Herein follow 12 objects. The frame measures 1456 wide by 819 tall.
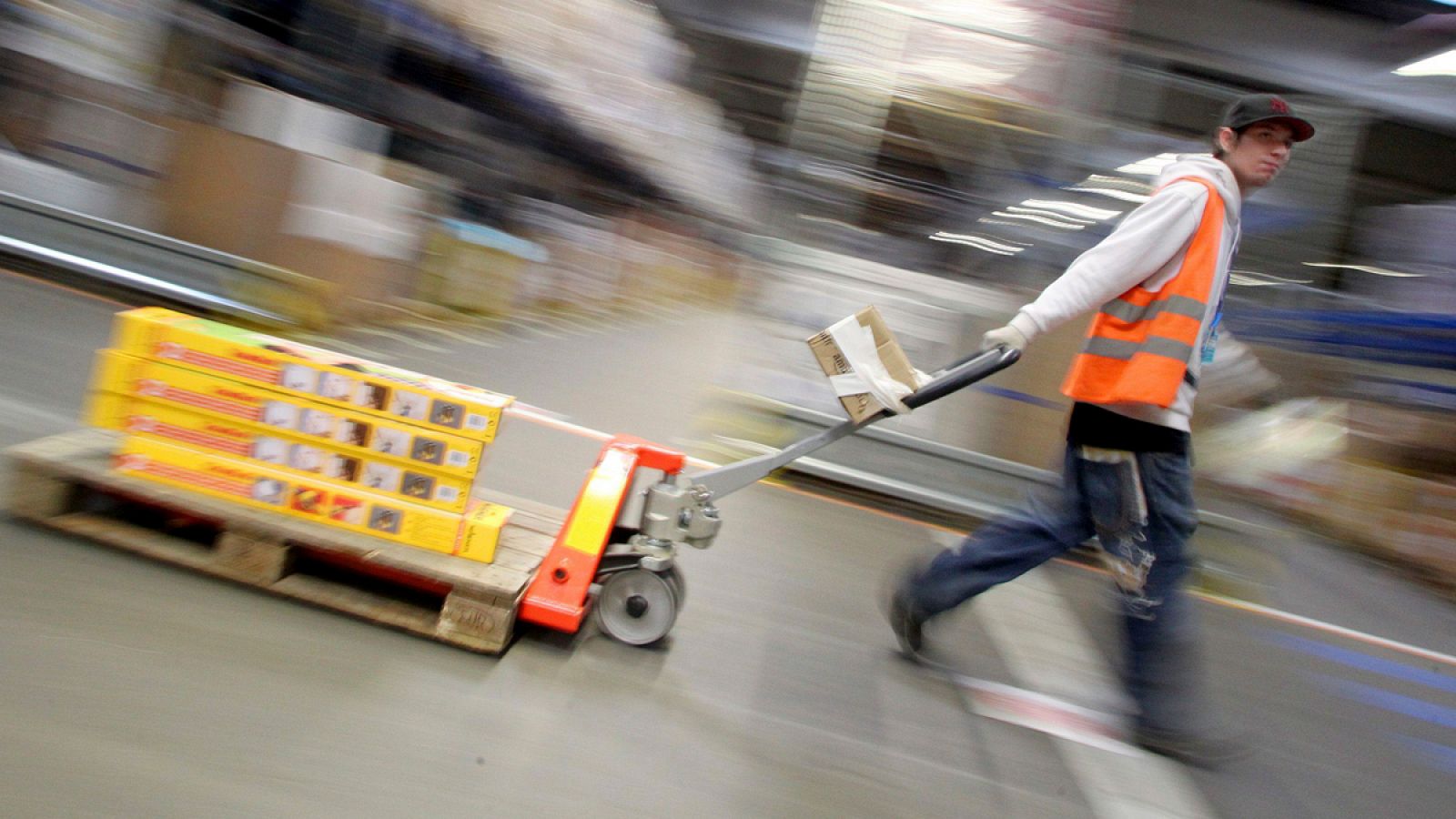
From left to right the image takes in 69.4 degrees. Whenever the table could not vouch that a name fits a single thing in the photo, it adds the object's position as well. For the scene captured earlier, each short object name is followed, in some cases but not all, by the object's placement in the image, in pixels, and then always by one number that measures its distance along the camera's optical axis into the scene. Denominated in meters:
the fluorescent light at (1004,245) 6.11
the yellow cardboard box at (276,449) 3.18
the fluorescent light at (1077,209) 6.03
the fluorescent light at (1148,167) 6.07
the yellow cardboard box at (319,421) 3.17
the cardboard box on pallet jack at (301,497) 3.15
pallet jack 3.14
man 3.19
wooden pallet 3.00
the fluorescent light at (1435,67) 7.28
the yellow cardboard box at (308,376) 3.15
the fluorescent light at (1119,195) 6.09
